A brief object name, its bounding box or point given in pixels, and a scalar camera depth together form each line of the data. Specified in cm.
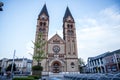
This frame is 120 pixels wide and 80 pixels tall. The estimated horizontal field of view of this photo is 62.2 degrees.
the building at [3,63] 5861
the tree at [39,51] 2416
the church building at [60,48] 3109
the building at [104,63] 3085
